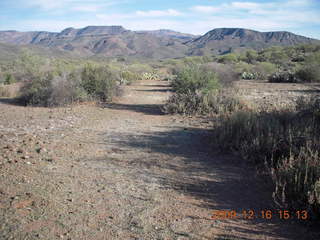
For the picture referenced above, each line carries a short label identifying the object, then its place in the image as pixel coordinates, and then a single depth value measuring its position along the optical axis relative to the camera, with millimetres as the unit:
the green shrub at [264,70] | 25281
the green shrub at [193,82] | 12188
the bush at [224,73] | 17336
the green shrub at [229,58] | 40372
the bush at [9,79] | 22016
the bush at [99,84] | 14281
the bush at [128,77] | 23312
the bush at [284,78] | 21553
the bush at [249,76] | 25631
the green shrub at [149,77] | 29481
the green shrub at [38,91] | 12896
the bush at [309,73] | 20781
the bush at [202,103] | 10905
